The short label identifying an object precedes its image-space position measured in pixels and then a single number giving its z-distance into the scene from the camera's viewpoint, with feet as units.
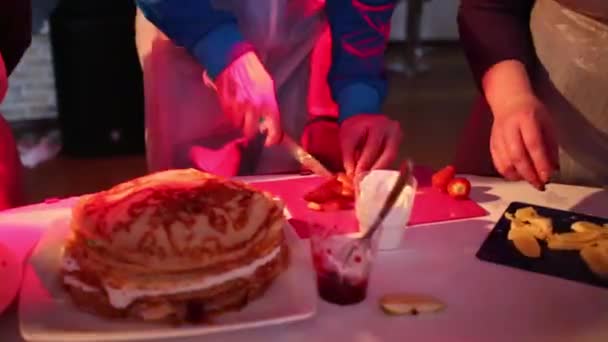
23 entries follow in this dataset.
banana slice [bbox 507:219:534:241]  3.64
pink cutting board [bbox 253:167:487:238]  3.78
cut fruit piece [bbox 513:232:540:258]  3.51
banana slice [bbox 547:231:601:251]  3.56
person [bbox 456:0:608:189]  4.51
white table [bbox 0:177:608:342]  2.95
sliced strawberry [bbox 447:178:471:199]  4.08
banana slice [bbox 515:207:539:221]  3.81
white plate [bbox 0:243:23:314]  3.02
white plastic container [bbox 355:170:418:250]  3.55
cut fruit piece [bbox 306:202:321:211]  3.91
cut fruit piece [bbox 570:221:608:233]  3.68
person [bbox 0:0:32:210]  4.37
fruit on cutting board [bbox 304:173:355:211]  3.92
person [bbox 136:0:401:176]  4.16
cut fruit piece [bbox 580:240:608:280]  3.38
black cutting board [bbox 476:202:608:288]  3.36
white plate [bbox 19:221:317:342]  2.77
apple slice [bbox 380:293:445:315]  3.06
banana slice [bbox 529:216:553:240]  3.63
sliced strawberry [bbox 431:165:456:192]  4.16
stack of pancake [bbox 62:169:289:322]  2.85
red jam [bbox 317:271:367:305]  3.11
